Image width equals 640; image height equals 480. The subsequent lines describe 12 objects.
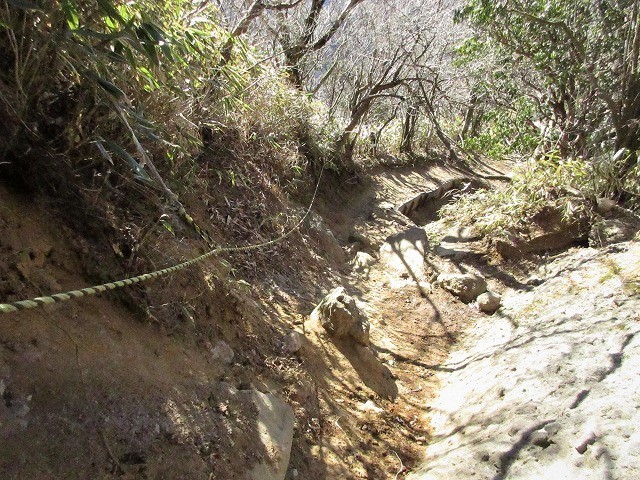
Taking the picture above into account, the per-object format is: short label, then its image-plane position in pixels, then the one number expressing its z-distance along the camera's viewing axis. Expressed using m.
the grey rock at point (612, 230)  5.05
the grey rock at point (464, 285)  5.04
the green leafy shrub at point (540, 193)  5.64
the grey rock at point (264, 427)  2.05
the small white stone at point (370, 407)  3.04
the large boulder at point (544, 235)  5.51
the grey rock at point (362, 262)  5.65
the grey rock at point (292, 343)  3.05
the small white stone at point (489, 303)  4.86
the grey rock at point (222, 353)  2.50
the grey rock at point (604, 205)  5.45
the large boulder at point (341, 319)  3.49
